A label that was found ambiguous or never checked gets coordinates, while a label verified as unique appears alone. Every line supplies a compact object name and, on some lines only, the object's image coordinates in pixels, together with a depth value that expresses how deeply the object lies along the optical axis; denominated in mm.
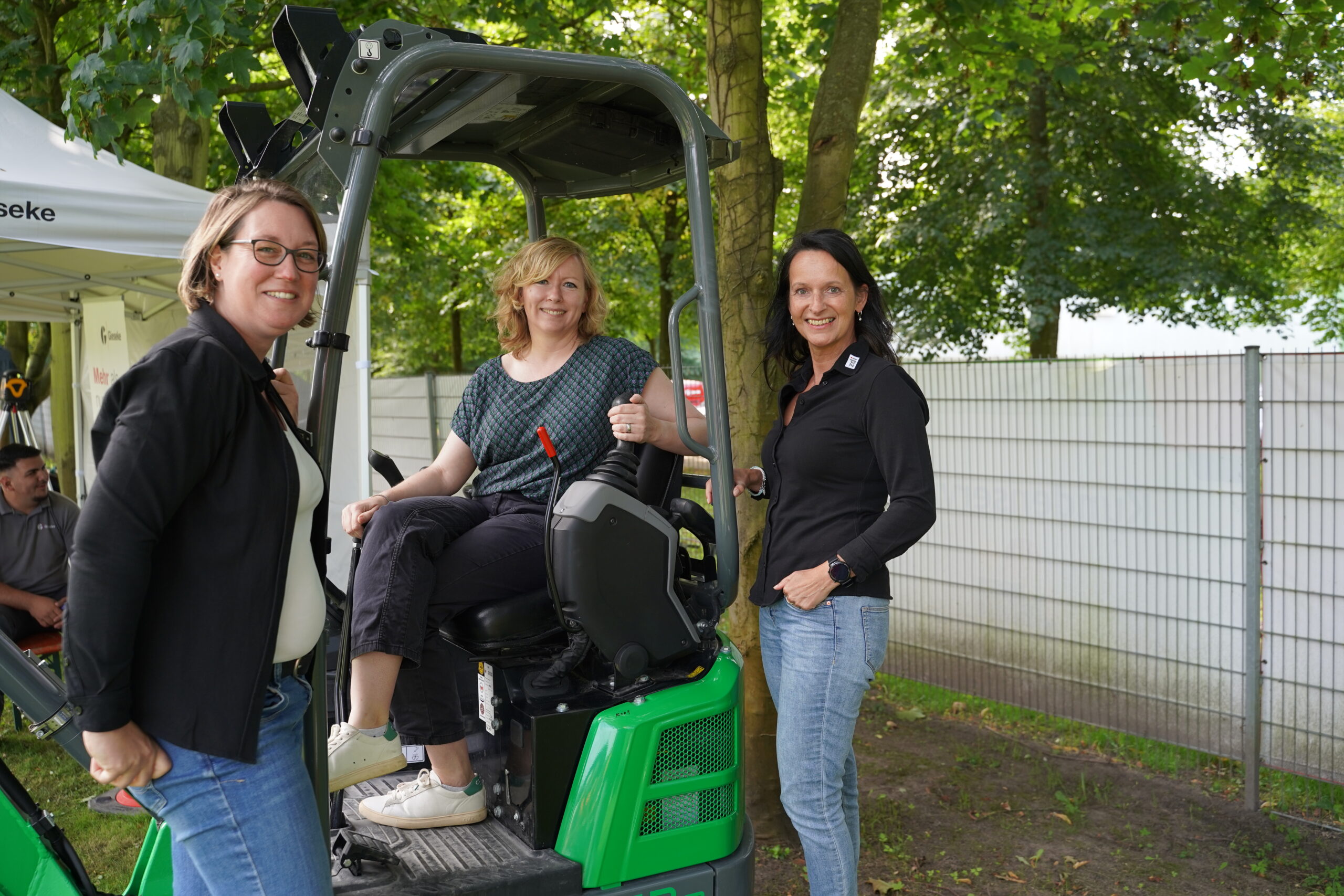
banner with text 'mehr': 7293
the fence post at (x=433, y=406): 9930
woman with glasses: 1537
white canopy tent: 4727
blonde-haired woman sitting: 2488
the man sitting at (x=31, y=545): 5266
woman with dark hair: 2455
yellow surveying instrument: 6211
